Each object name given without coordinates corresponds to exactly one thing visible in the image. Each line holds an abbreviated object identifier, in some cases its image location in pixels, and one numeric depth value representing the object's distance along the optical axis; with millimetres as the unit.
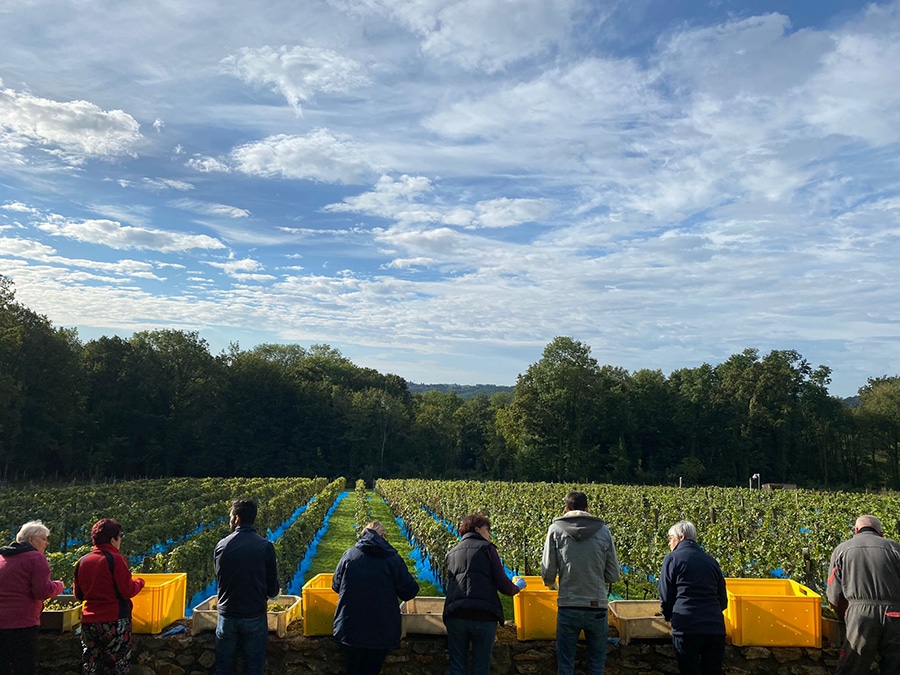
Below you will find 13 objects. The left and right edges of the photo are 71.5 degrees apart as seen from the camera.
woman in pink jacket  4051
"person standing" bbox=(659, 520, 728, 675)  4184
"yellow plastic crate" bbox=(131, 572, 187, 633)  4680
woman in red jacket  4117
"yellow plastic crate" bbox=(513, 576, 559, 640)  4672
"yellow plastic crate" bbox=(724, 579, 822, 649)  4566
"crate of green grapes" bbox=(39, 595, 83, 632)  4637
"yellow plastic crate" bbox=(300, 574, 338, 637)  4672
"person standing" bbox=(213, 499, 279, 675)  4211
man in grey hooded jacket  4277
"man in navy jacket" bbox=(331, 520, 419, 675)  4172
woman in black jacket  4180
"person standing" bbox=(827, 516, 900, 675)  4125
